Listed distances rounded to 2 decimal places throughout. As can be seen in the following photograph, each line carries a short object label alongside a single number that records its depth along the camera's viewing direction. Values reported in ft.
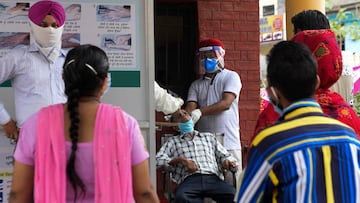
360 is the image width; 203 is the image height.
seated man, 18.63
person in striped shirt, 7.88
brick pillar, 23.54
